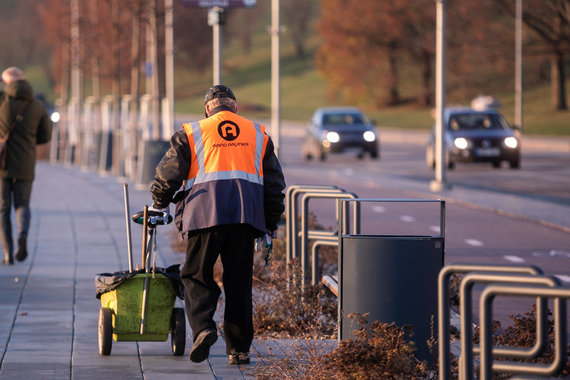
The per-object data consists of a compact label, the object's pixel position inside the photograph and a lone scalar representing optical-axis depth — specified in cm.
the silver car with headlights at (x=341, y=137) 7231
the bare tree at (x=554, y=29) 11719
